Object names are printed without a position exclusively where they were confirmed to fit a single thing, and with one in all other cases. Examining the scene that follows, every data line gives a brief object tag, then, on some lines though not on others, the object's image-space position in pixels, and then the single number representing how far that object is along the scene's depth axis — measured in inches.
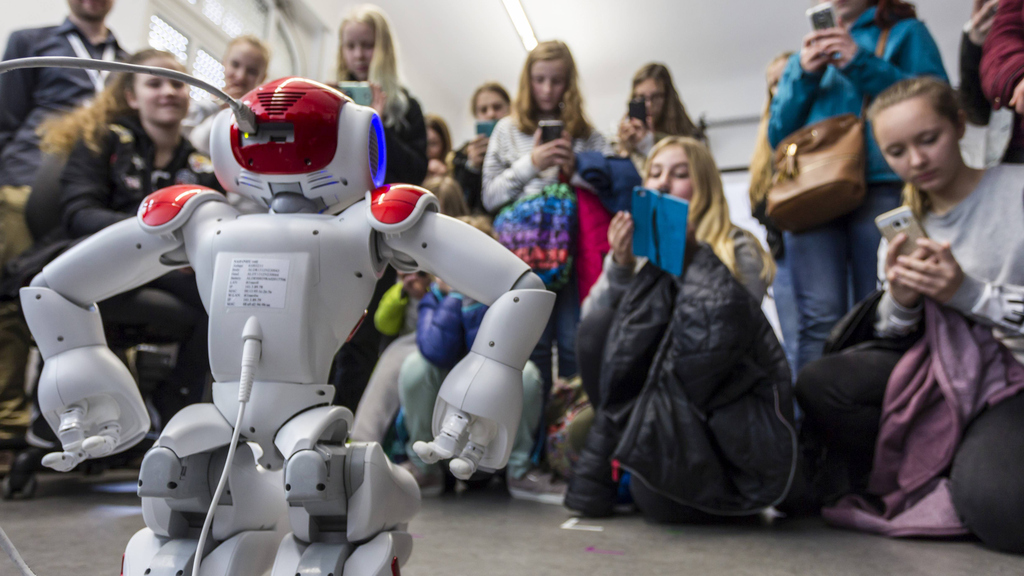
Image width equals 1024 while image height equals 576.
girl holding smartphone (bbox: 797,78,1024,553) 52.6
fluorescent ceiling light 188.4
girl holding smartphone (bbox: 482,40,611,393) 79.0
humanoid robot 30.7
